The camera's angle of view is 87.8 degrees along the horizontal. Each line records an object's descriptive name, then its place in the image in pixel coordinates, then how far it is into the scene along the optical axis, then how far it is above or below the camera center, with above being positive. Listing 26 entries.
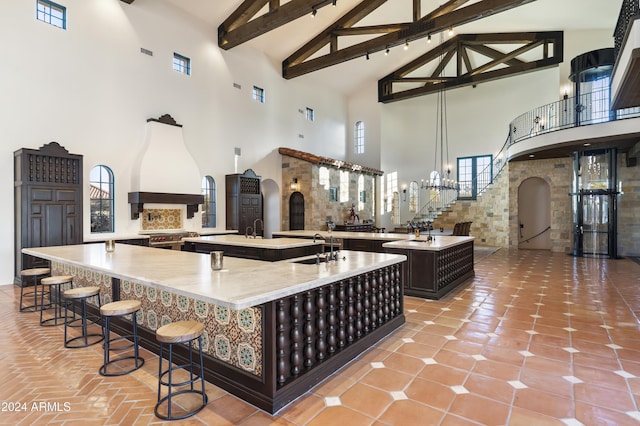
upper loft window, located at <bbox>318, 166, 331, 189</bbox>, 11.09 +1.16
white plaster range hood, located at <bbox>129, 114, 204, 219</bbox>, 7.57 +0.97
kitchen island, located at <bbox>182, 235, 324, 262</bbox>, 5.22 -0.60
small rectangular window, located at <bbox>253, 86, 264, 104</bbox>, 10.91 +3.91
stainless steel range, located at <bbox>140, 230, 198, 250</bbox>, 7.62 -0.64
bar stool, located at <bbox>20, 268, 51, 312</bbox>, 4.34 -1.23
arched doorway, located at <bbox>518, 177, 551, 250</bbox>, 12.05 -0.12
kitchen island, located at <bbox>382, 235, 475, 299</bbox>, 5.07 -0.86
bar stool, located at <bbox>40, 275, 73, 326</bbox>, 3.79 -1.29
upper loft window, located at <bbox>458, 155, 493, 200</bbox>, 14.04 +1.60
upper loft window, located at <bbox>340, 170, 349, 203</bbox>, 12.15 +0.93
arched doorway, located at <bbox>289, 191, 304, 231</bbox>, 11.24 +0.01
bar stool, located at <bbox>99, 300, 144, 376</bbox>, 2.78 -1.08
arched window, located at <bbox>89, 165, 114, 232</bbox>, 7.19 +0.31
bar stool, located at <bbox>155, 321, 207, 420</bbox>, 2.19 -0.84
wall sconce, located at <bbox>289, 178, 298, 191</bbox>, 11.27 +0.92
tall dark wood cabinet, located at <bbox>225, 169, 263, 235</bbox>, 9.62 +0.35
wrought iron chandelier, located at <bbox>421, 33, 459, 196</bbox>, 15.16 +2.92
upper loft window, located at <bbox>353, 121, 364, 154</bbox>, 15.23 +3.43
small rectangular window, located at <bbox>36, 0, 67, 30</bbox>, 6.43 +3.93
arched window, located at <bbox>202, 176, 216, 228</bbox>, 9.47 +0.25
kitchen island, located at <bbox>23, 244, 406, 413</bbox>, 2.28 -0.84
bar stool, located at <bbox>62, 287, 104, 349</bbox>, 3.28 -1.30
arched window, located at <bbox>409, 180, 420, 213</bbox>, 15.76 +0.67
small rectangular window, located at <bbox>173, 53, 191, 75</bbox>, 8.68 +3.93
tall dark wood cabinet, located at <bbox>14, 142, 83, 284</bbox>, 5.90 +0.23
